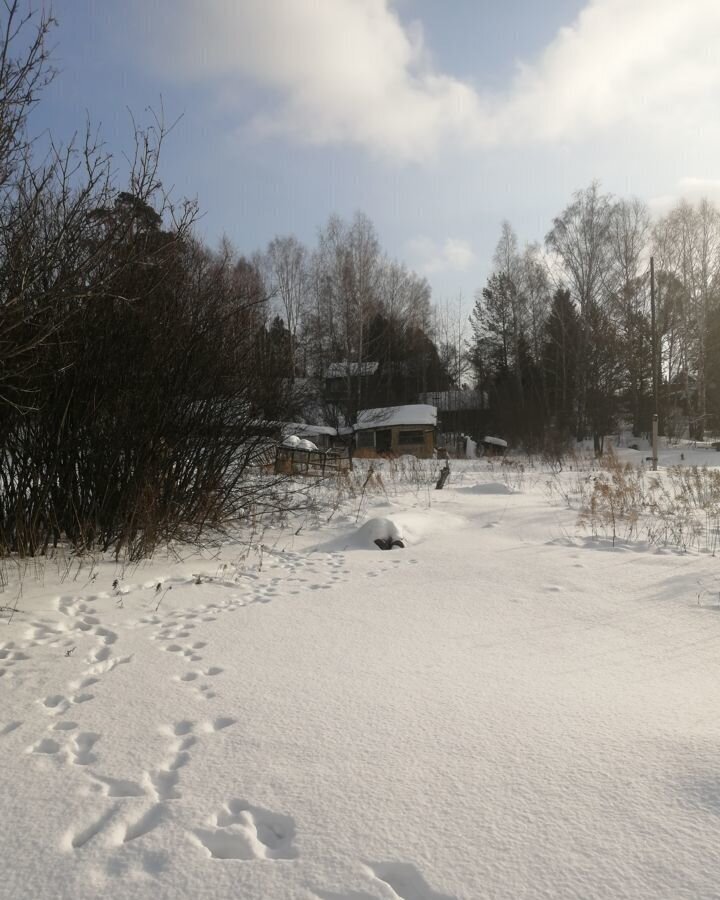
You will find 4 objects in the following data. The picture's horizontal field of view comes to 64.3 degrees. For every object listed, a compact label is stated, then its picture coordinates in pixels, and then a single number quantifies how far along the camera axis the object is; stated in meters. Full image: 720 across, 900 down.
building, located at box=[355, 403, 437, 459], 24.92
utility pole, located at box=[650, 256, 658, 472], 15.68
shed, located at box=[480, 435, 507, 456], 26.42
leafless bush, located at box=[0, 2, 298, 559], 4.07
